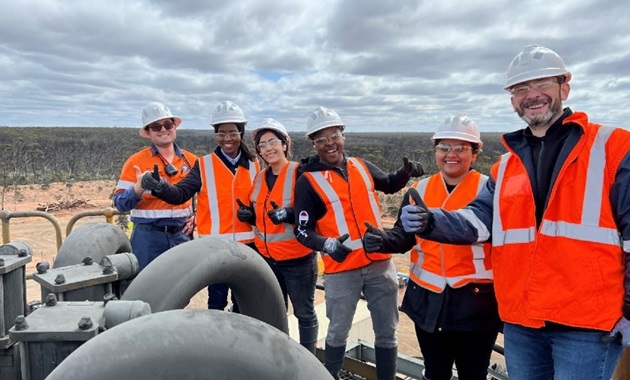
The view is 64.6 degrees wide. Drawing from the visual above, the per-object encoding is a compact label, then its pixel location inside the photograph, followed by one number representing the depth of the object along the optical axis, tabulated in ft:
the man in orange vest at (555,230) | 6.91
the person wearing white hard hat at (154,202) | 13.26
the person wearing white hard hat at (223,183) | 13.38
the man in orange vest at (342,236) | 11.27
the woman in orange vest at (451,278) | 9.25
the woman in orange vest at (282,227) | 12.55
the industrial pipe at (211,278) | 5.67
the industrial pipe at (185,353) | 3.58
